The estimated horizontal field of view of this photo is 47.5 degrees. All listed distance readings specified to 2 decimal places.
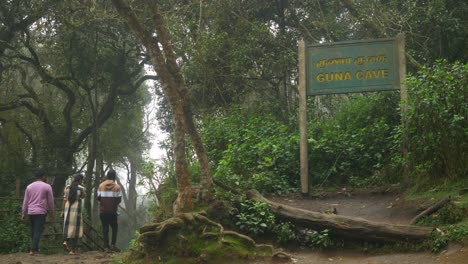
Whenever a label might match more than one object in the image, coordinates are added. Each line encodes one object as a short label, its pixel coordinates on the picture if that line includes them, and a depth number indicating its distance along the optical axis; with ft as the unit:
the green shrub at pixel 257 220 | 25.67
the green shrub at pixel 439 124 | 26.48
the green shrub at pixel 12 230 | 50.93
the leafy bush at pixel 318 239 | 24.44
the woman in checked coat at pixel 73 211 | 36.14
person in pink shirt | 34.32
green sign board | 33.88
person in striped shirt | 36.28
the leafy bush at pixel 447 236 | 20.83
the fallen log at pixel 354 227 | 22.57
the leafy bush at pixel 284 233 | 25.55
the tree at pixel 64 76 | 65.51
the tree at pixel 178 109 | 25.79
